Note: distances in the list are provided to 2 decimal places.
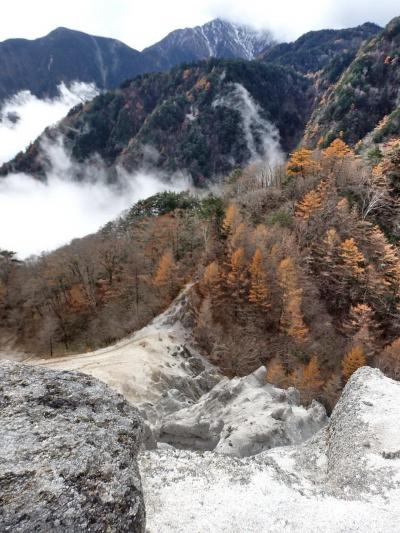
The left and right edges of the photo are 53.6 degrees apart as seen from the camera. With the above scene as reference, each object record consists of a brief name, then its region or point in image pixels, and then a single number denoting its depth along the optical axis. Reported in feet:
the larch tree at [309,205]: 209.47
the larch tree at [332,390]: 137.69
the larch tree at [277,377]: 142.10
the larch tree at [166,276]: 187.10
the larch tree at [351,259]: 182.39
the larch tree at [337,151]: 274.98
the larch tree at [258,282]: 167.53
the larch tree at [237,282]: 172.45
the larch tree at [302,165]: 260.62
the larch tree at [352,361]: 146.51
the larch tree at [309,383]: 138.82
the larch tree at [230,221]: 192.13
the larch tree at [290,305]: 163.02
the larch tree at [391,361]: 147.02
